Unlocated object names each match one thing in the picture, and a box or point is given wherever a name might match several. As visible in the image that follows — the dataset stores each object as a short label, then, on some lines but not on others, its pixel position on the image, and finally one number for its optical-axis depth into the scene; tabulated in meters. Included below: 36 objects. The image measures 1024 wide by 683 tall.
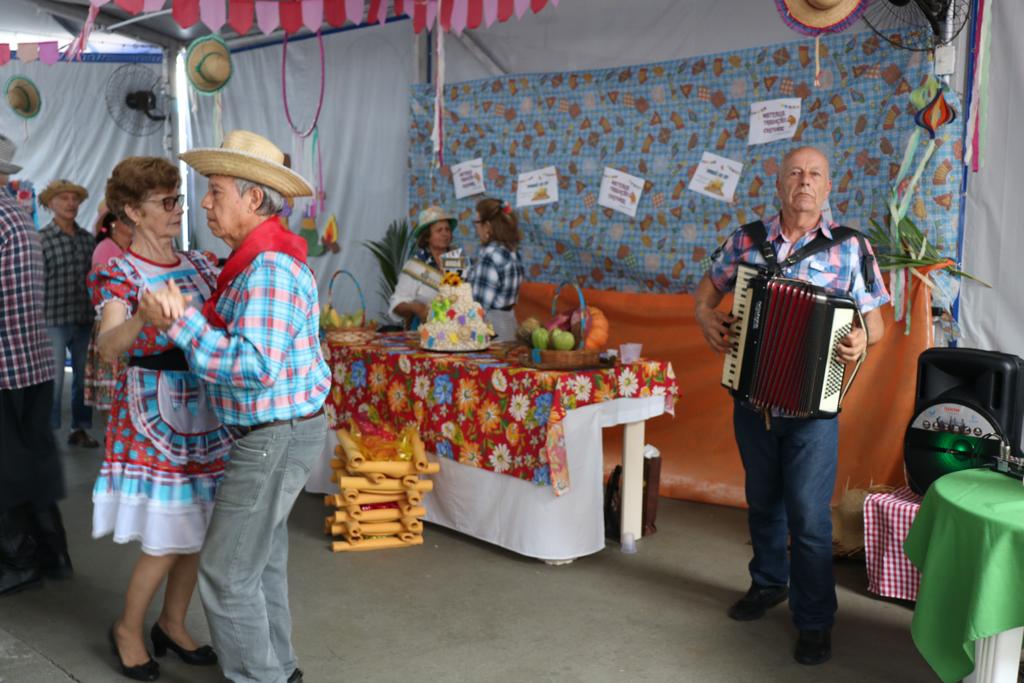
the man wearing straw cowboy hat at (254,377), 2.30
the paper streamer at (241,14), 5.16
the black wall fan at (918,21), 4.13
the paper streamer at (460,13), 4.92
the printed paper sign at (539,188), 5.79
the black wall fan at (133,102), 8.90
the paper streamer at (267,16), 5.35
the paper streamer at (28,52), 5.96
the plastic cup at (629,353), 4.12
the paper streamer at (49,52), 5.89
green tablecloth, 2.22
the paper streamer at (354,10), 5.39
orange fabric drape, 4.38
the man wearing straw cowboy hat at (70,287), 6.00
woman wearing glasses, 2.72
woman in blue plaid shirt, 5.06
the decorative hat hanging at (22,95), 8.98
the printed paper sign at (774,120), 4.79
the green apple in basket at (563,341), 4.00
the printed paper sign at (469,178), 6.16
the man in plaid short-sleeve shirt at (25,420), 3.49
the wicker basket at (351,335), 4.87
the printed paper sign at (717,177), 5.03
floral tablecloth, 3.84
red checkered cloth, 3.60
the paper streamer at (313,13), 5.40
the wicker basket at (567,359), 3.95
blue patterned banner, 4.47
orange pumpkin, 4.15
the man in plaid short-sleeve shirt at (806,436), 3.13
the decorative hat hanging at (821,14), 4.16
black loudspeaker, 3.47
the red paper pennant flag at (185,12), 4.70
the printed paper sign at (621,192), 5.42
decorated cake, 4.41
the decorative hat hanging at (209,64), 7.04
